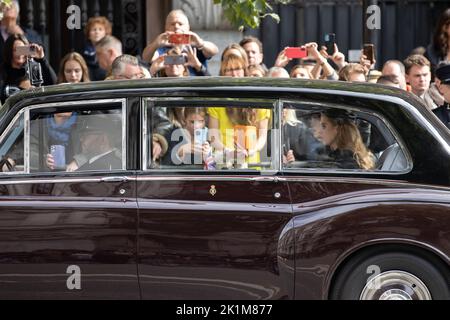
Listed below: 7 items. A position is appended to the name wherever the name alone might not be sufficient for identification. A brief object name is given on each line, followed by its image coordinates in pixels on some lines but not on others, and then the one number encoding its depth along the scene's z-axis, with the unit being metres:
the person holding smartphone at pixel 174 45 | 22.53
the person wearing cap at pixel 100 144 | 14.56
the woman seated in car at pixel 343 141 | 14.32
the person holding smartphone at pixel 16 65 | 23.09
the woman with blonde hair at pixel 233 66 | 20.55
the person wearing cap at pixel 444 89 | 19.91
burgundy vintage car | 13.87
